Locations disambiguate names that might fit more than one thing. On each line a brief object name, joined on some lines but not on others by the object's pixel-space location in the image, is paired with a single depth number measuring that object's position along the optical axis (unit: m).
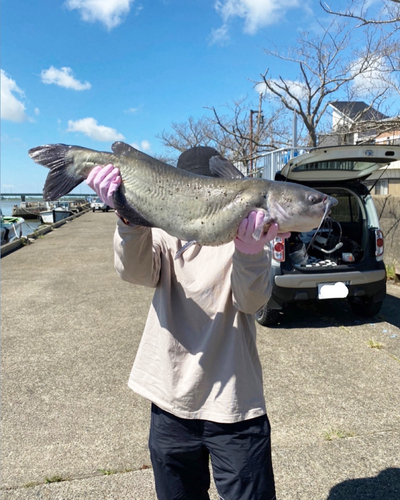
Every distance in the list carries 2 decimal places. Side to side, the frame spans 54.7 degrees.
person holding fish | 1.58
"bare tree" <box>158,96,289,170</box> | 19.02
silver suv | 4.73
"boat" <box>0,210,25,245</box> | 19.24
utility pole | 20.06
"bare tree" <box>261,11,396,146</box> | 10.16
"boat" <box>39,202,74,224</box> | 33.44
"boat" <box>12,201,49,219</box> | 51.49
